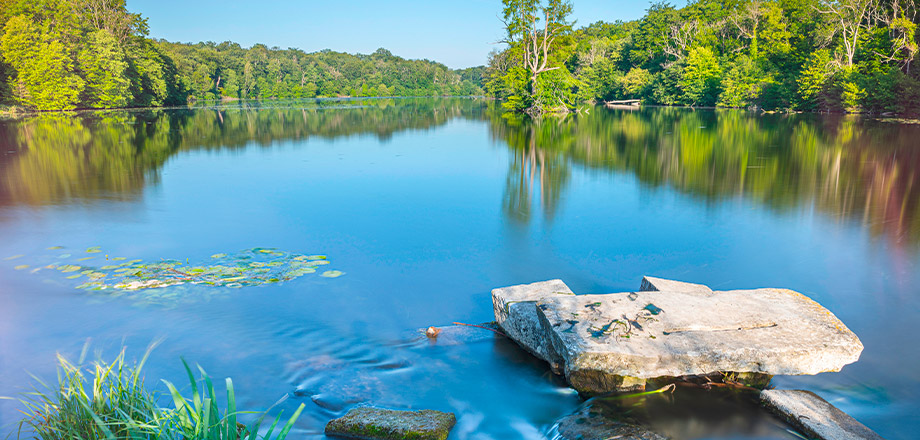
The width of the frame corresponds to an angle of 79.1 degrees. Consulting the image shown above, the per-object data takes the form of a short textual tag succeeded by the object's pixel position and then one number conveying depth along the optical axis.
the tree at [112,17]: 54.12
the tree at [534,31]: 39.97
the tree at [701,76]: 51.31
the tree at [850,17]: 35.62
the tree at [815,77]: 36.91
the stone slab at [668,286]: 5.08
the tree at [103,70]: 45.25
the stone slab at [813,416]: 3.45
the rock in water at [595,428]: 3.45
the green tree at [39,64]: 39.69
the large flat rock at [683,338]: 3.79
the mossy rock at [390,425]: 3.47
